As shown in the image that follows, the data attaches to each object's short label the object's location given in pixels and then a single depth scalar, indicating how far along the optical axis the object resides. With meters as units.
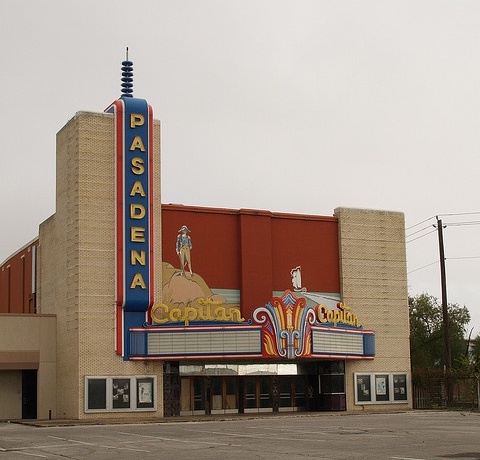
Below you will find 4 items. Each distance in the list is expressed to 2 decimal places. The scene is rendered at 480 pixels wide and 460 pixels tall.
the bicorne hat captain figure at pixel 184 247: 46.97
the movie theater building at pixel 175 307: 43.78
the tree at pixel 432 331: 77.03
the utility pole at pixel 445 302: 53.59
